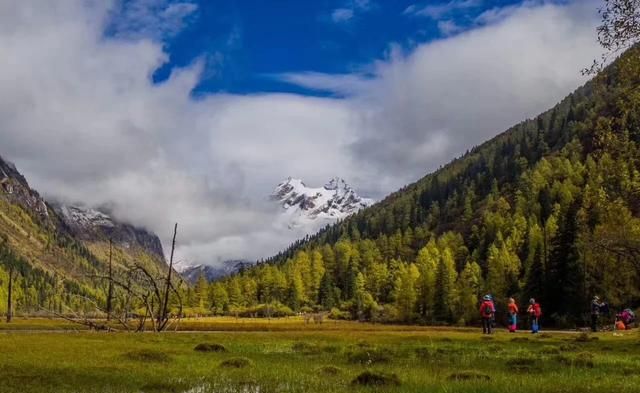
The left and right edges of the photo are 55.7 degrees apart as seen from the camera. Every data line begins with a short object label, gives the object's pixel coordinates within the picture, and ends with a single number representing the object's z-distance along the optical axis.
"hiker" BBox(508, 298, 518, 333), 58.59
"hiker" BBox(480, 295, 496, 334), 55.99
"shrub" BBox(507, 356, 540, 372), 23.97
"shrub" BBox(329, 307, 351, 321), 188.45
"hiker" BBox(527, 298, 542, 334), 59.75
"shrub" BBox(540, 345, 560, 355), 32.87
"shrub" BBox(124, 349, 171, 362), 26.91
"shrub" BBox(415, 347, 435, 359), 31.46
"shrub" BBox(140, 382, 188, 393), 17.53
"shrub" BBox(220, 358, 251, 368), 24.56
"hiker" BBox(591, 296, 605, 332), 60.69
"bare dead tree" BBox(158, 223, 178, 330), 63.17
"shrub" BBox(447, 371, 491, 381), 19.68
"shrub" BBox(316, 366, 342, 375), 22.11
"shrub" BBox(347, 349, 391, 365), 28.14
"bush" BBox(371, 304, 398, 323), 166.15
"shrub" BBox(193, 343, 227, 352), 34.53
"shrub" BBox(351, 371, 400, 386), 18.75
